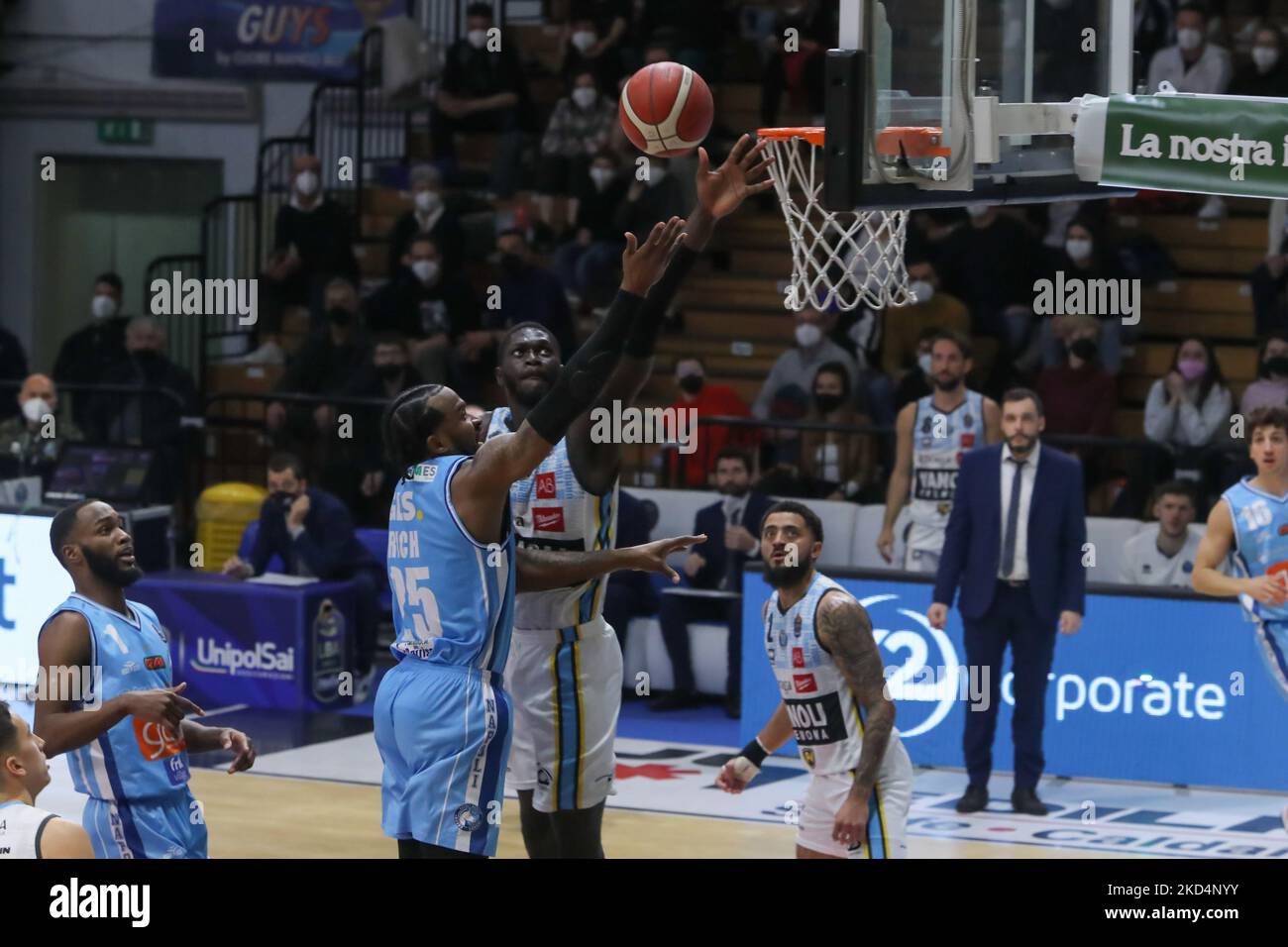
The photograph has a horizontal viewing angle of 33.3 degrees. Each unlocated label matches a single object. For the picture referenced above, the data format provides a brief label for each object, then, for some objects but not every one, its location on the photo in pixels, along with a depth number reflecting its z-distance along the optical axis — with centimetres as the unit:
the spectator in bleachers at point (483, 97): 1736
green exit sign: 2020
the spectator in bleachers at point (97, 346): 1714
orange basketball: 726
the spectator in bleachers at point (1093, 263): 1443
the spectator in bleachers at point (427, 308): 1527
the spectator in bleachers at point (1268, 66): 1499
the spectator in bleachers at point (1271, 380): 1269
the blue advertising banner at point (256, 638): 1262
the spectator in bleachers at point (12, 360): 1741
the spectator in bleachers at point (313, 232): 1700
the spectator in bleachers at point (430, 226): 1627
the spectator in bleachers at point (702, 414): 1377
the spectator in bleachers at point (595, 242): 1602
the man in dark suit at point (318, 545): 1291
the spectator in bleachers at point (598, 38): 1725
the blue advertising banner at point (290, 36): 1903
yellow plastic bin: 1442
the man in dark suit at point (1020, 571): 1024
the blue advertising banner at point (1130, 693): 1052
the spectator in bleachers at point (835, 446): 1350
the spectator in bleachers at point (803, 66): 1689
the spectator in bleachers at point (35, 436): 1450
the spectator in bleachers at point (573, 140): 1653
